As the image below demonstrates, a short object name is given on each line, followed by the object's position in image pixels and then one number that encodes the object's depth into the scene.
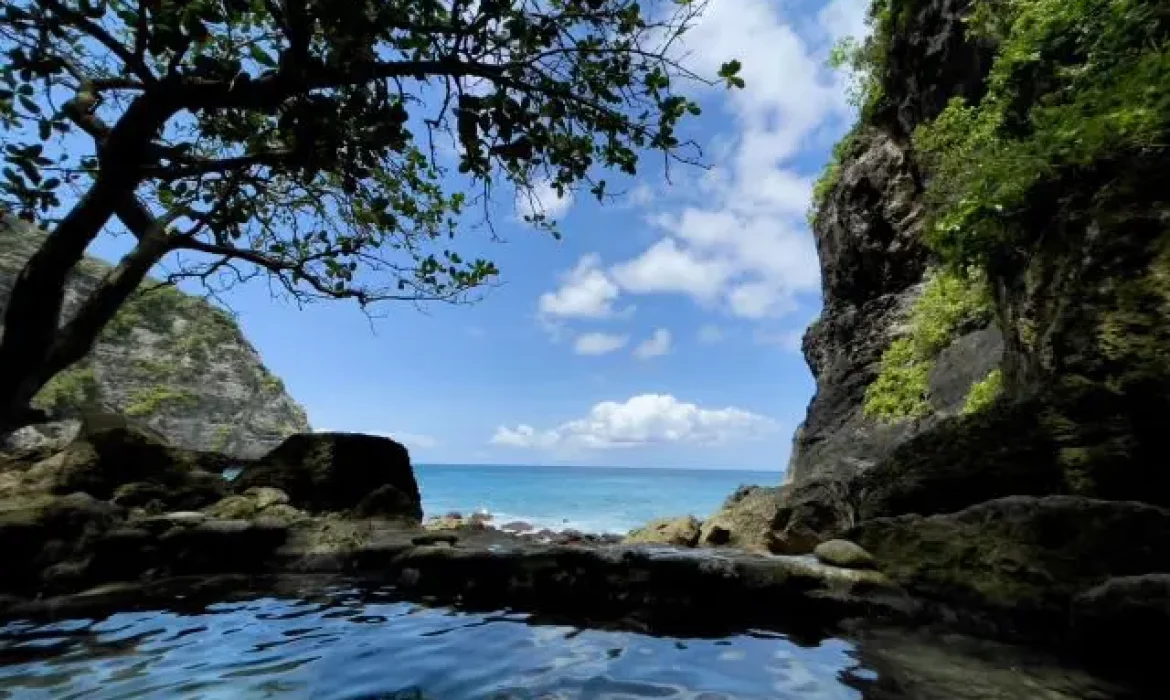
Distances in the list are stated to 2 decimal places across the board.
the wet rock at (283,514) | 9.29
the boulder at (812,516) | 9.20
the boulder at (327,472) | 11.45
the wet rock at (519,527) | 25.70
